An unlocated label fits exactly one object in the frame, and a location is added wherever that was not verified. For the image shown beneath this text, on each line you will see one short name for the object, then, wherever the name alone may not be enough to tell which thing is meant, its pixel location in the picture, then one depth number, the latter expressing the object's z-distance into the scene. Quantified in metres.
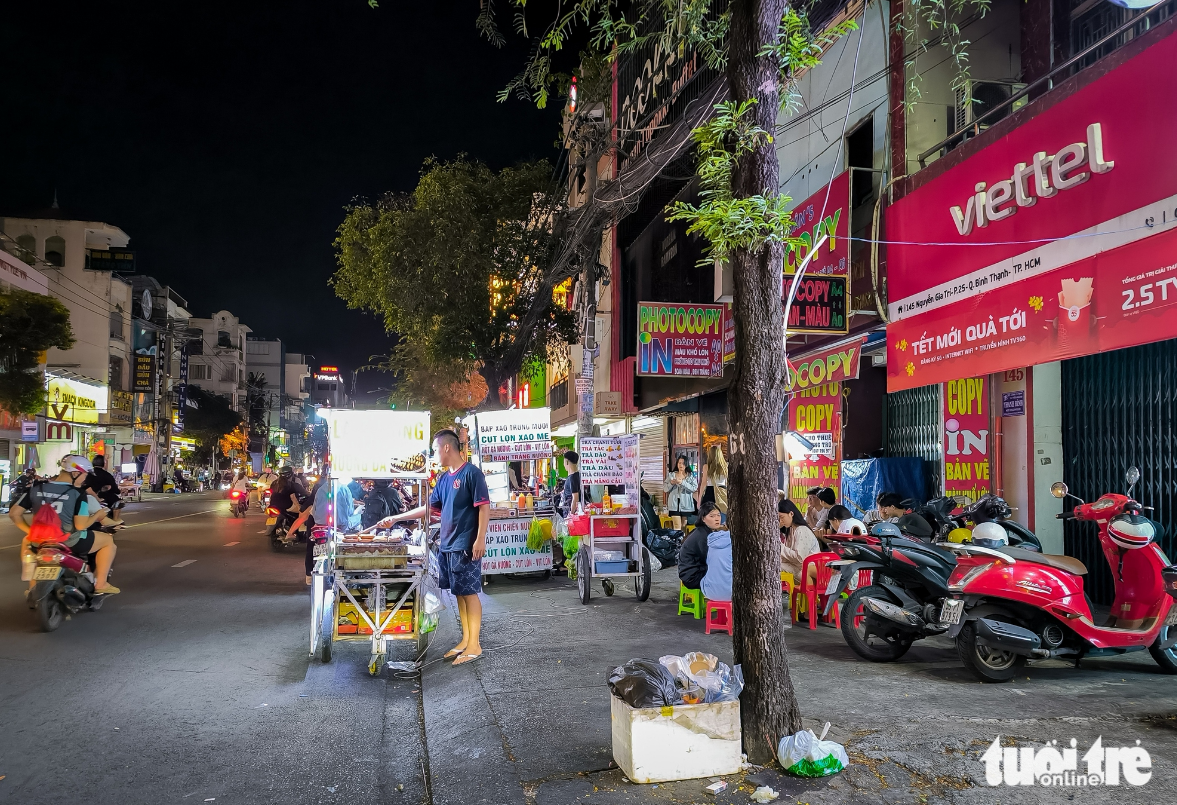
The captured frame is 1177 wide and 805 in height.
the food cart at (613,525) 10.70
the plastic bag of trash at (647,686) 4.51
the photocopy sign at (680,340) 15.40
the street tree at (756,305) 4.64
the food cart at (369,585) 7.29
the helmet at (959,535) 8.38
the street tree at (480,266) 21.94
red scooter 6.22
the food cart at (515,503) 12.41
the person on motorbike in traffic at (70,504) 9.55
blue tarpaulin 11.81
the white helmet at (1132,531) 6.33
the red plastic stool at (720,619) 8.35
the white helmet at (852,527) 8.59
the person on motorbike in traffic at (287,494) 18.08
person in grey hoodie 8.34
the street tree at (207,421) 84.97
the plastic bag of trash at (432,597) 7.75
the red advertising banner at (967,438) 10.52
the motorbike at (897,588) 6.78
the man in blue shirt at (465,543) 7.39
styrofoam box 4.41
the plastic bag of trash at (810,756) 4.40
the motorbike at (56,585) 8.88
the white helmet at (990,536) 6.63
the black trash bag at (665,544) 12.38
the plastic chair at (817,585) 8.68
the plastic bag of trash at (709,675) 4.64
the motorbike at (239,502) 29.36
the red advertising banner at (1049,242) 7.06
